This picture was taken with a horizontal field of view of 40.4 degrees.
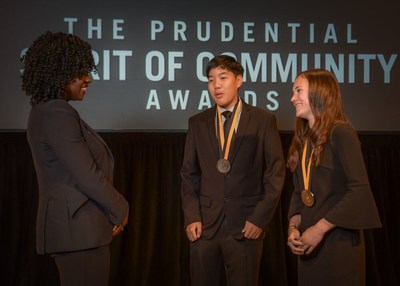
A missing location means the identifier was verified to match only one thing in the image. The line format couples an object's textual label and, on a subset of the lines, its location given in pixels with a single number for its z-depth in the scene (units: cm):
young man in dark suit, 262
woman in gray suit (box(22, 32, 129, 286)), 191
